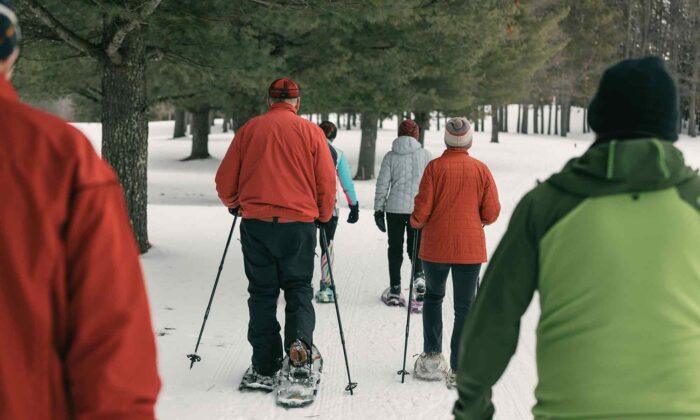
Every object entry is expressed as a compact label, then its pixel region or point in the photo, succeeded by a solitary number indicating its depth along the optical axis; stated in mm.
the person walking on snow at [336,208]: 7795
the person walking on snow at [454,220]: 6039
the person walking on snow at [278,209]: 5691
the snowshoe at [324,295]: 8906
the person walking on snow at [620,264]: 2006
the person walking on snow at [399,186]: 8477
